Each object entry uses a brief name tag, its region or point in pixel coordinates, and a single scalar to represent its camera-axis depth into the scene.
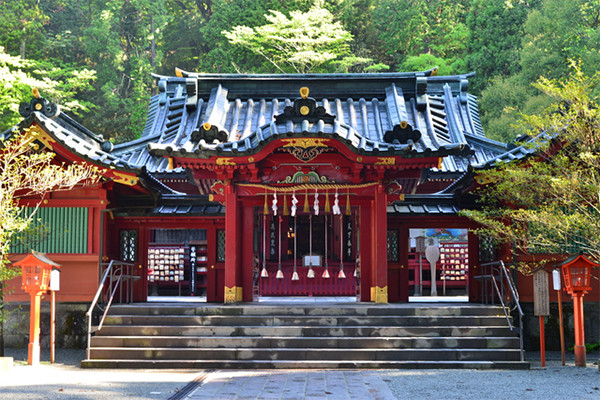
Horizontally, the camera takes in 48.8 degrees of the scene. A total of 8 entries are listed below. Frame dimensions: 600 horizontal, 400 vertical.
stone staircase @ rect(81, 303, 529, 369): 11.64
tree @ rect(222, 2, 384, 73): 32.47
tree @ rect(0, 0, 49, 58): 32.50
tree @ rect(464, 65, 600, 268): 11.30
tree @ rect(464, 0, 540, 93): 33.91
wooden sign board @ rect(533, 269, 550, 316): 11.84
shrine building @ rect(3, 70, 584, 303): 13.33
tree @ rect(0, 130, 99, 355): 11.49
